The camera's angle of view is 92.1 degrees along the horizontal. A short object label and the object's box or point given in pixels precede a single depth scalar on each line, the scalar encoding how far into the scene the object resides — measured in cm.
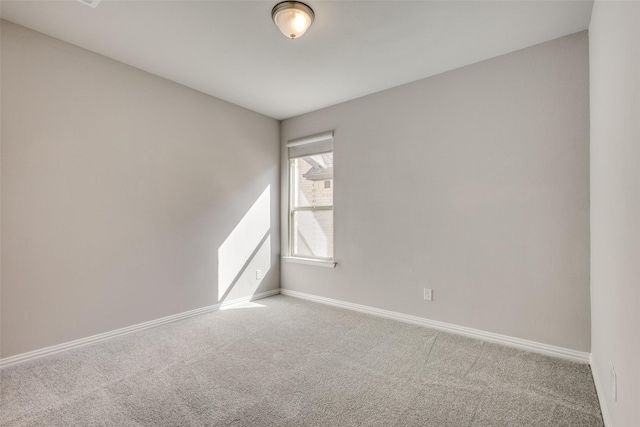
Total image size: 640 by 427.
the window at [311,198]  407
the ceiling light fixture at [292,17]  209
